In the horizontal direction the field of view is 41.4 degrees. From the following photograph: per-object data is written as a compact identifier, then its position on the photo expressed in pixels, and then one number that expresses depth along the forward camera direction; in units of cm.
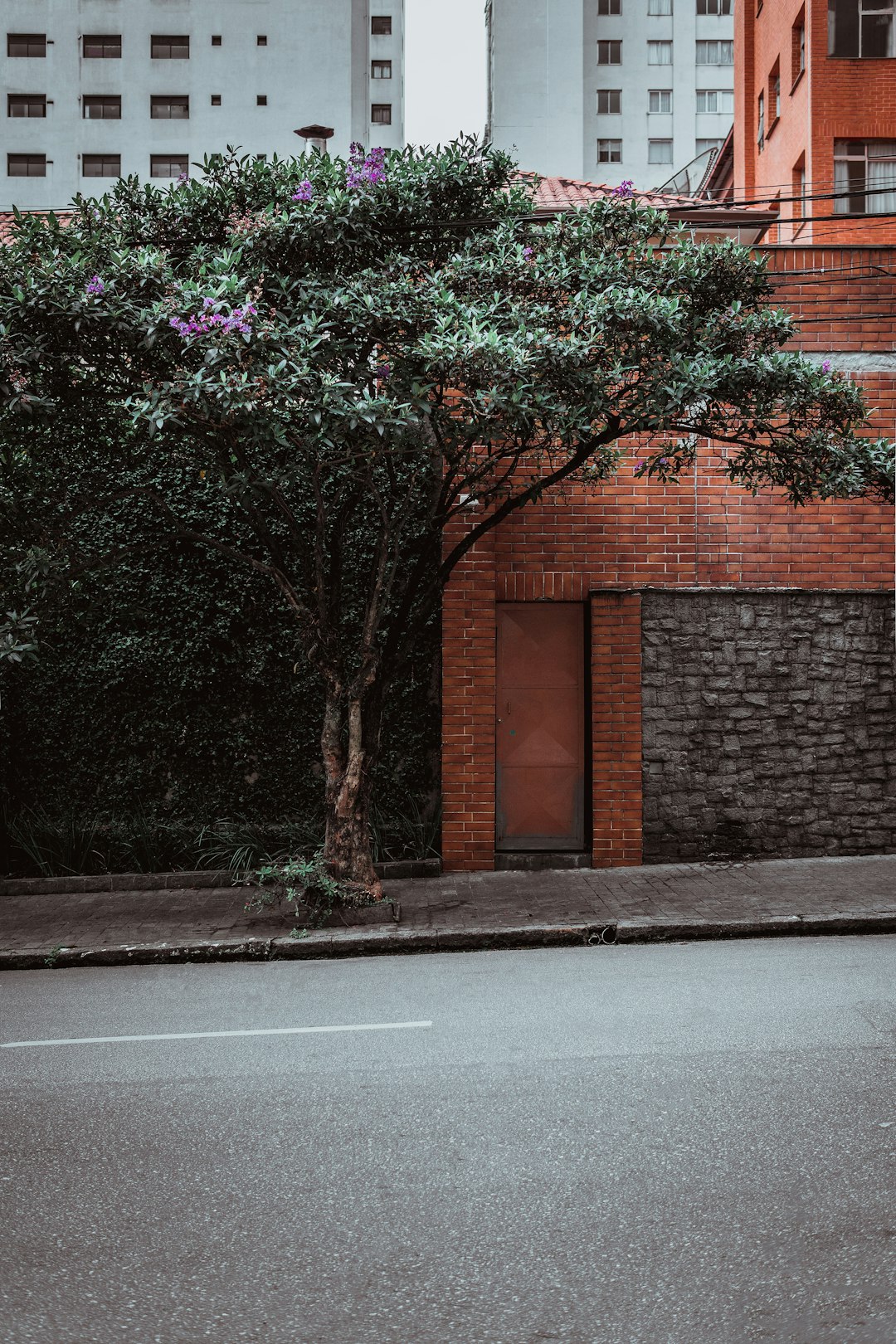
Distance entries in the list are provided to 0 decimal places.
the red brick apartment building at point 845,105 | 2558
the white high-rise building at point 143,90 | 5006
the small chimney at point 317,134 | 1485
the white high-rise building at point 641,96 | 5753
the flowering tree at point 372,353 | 826
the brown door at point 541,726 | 1222
